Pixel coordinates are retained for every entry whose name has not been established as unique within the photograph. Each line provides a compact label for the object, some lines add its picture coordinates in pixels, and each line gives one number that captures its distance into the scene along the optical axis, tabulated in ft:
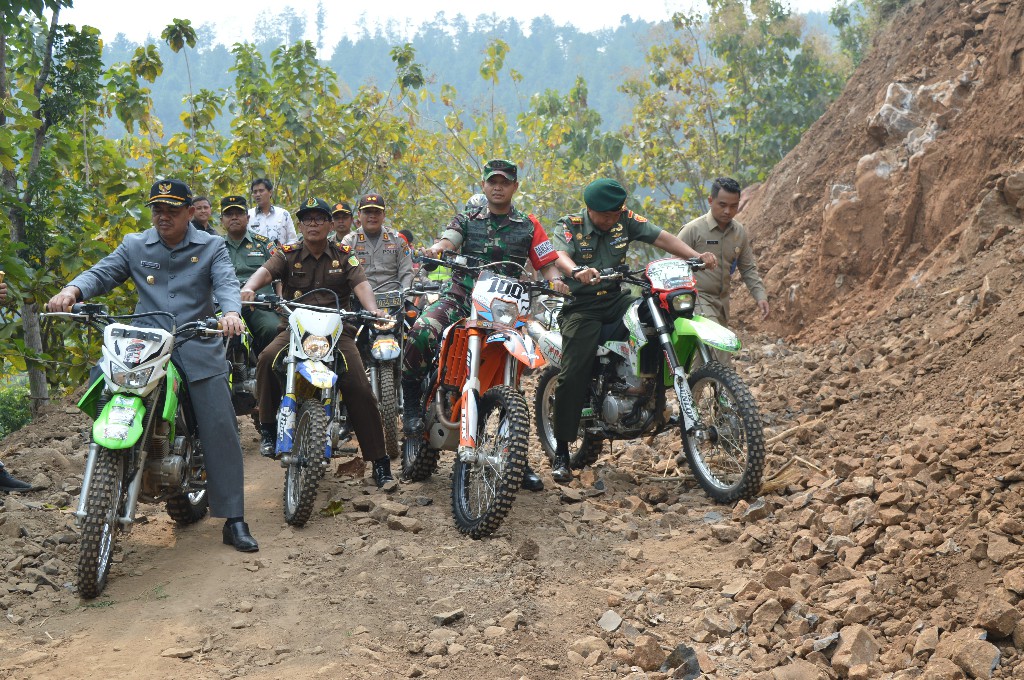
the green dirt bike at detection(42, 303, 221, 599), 15.53
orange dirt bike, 18.20
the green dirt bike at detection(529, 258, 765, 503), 19.29
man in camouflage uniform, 21.57
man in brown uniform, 21.42
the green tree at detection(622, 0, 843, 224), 84.23
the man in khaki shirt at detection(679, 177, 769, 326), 25.35
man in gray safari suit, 17.78
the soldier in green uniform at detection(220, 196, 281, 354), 28.55
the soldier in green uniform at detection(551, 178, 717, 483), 21.85
